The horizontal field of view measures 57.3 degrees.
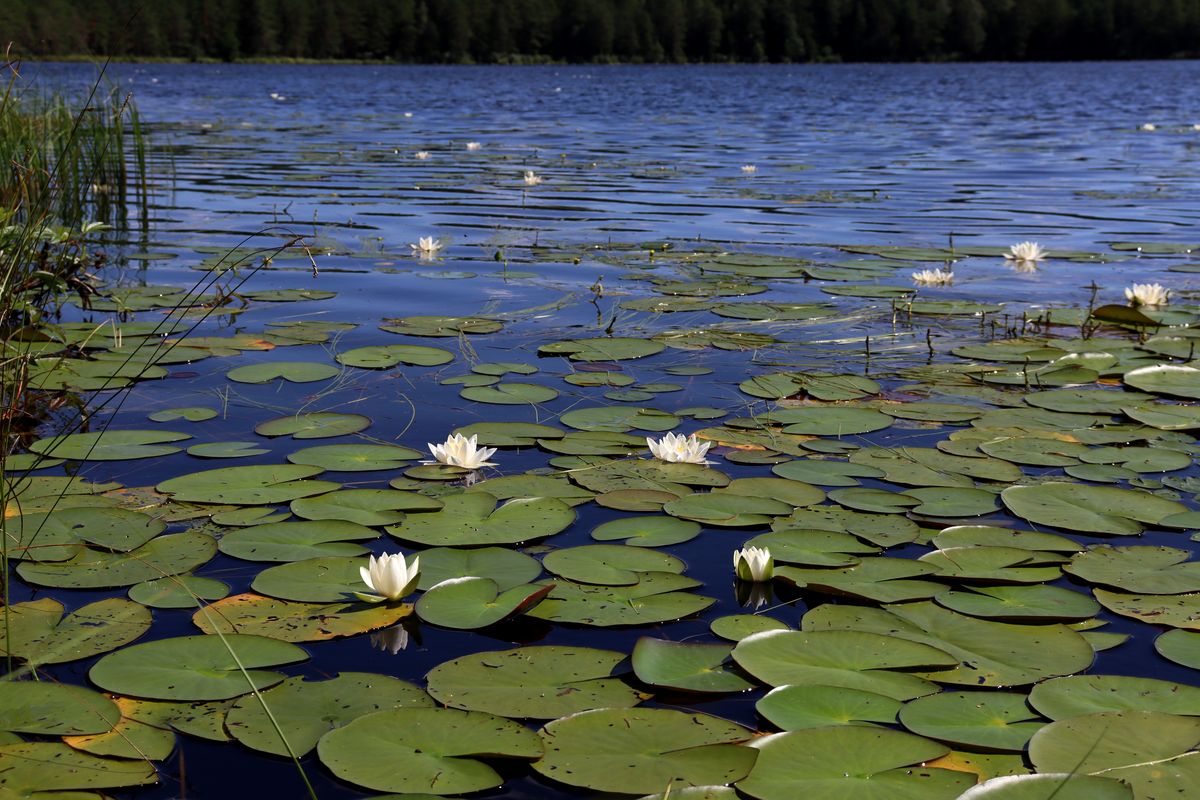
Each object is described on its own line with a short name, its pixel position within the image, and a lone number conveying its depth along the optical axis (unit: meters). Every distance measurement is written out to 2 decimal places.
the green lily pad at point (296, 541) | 2.31
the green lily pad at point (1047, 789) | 1.44
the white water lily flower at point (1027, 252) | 5.56
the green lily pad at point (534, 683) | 1.74
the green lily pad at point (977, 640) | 1.87
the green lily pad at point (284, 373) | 3.68
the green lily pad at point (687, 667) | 1.80
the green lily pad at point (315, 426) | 3.10
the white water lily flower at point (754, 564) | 2.21
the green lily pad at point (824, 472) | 2.79
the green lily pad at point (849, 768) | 1.50
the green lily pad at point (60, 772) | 1.49
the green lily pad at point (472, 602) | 2.02
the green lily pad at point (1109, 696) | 1.72
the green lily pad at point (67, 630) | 1.88
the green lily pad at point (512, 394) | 3.47
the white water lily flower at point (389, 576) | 2.06
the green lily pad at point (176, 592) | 2.09
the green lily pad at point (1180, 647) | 1.89
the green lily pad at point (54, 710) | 1.63
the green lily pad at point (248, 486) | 2.60
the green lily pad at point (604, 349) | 4.04
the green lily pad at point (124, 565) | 2.16
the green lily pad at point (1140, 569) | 2.17
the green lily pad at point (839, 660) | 1.82
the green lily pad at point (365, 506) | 2.51
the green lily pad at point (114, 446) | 2.90
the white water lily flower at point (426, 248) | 5.96
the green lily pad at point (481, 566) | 2.22
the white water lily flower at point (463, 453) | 2.78
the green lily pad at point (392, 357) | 3.87
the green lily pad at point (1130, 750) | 1.51
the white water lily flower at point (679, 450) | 2.85
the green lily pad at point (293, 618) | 1.99
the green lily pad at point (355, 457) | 2.85
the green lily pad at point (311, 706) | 1.63
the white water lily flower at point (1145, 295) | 4.60
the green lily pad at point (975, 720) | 1.64
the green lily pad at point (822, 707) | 1.69
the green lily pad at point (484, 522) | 2.41
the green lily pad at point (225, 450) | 2.92
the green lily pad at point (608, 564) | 2.23
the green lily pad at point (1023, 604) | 2.08
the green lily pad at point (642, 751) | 1.53
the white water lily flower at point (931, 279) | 5.40
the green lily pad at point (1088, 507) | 2.49
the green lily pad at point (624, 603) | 2.06
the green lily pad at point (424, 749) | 1.52
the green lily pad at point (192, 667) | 1.76
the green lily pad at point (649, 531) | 2.44
